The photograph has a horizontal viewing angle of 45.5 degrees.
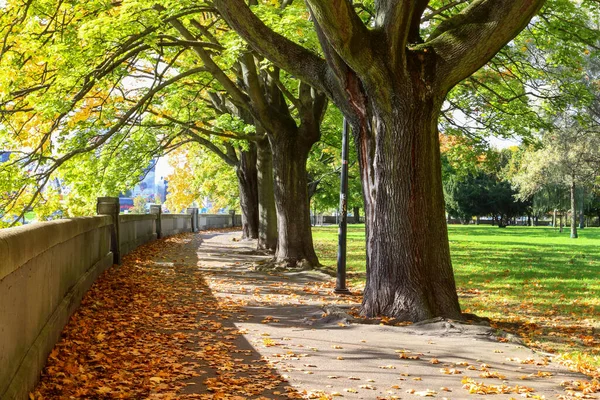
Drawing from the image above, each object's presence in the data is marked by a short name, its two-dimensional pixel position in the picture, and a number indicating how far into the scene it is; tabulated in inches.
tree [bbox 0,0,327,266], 597.3
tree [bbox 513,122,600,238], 1700.3
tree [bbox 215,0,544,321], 396.8
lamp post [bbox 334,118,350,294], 575.2
